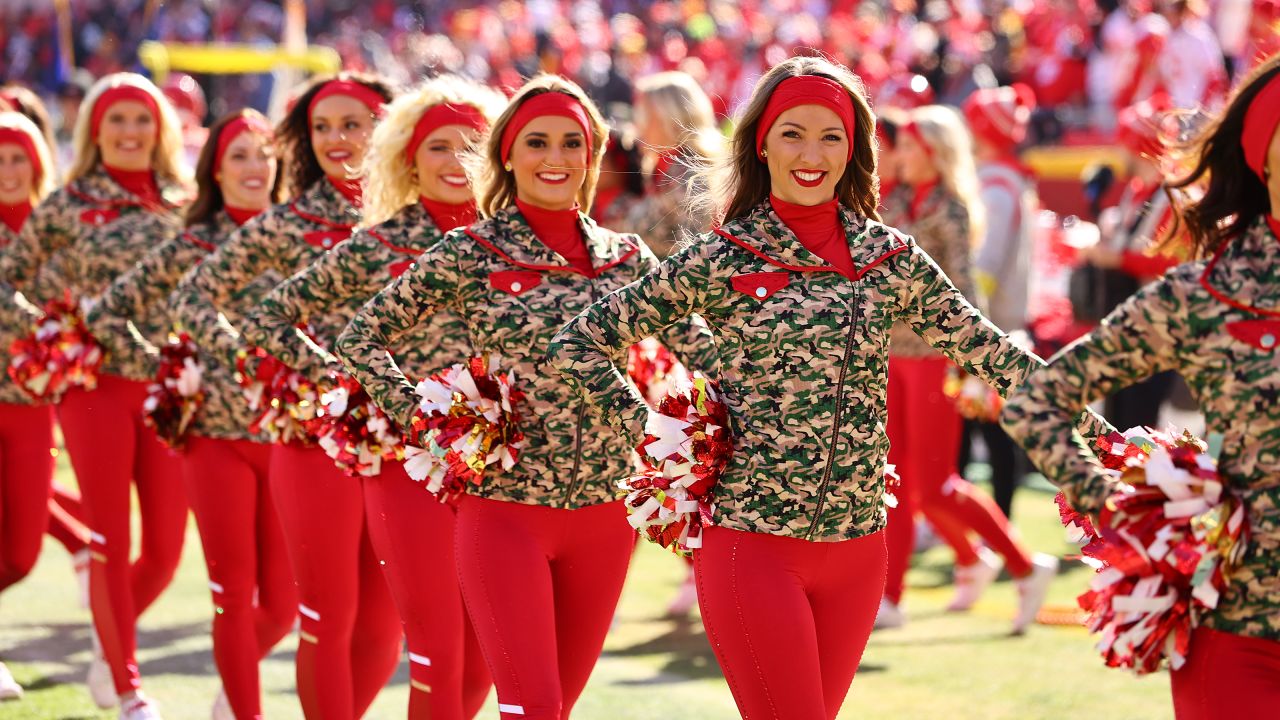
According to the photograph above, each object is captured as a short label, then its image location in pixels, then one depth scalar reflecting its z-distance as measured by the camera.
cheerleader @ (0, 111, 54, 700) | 13.39
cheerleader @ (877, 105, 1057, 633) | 14.50
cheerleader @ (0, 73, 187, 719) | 12.16
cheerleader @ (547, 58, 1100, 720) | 7.31
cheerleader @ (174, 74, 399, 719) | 9.88
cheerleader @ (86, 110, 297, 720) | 10.92
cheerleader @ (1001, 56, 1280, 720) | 5.88
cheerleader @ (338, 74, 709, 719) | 8.30
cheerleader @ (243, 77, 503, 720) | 9.16
